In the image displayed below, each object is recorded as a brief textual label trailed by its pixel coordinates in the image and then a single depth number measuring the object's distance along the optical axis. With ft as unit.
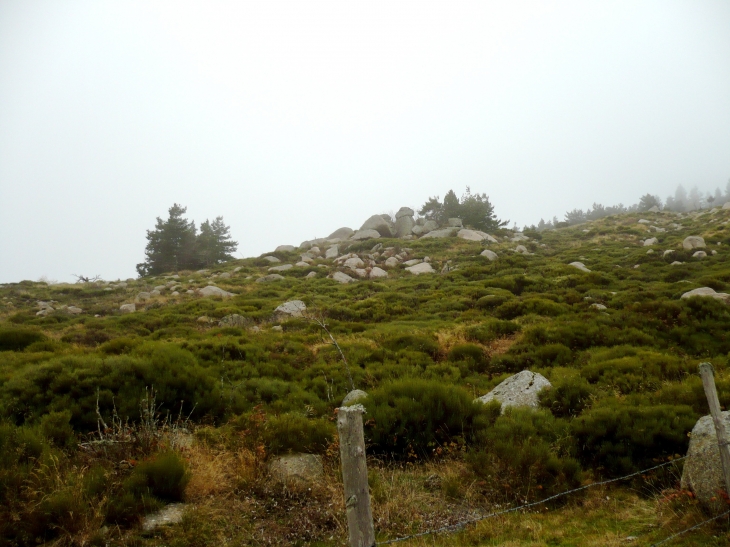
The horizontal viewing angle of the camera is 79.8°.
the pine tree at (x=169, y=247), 123.85
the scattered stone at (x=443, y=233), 131.75
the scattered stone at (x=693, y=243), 82.40
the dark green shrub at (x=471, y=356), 37.14
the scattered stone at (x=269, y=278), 92.61
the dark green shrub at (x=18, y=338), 40.02
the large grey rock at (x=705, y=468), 14.19
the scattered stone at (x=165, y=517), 14.56
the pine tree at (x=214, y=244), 131.54
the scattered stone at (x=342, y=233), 153.07
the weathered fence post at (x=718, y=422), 13.34
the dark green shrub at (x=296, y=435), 20.49
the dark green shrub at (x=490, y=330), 44.09
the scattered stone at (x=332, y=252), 121.40
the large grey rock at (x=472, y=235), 124.16
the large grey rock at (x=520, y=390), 26.81
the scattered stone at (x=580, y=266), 76.41
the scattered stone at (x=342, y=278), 89.66
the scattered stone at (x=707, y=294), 43.49
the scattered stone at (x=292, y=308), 60.09
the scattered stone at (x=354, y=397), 25.45
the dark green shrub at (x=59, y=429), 19.22
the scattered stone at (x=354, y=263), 101.76
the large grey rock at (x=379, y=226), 145.69
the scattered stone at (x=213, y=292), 79.66
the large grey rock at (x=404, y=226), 148.15
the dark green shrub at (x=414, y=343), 41.37
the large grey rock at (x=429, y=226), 146.20
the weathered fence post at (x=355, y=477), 10.30
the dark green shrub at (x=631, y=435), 18.97
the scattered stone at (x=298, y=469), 18.10
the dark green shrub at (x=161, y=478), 15.90
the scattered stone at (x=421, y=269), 92.66
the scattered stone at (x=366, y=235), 137.69
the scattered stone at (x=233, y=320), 54.28
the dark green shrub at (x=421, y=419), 22.13
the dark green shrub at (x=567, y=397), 25.12
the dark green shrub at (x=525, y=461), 17.75
